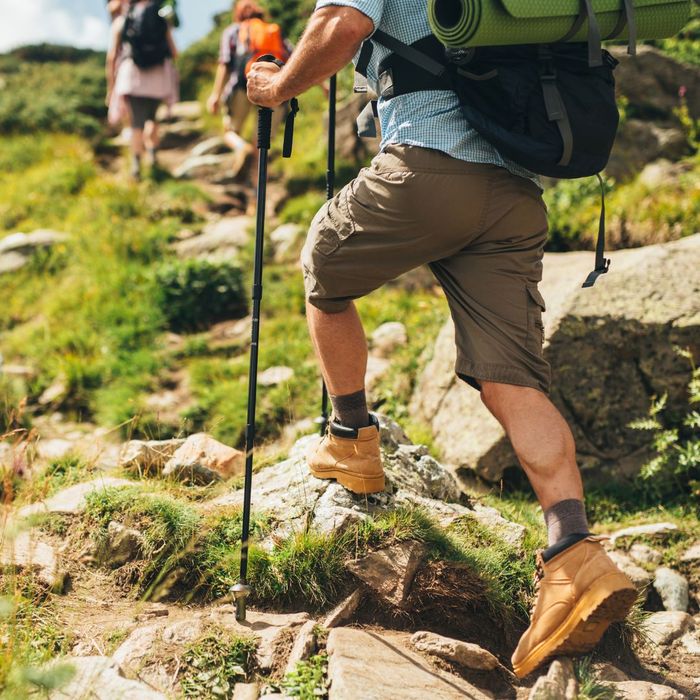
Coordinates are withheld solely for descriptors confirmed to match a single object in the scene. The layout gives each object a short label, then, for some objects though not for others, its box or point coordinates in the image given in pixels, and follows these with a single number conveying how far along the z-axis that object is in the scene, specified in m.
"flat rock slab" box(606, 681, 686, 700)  3.02
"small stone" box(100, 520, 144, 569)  3.92
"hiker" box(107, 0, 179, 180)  11.68
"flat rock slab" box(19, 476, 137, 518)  4.20
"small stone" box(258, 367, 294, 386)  7.63
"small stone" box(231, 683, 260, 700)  2.99
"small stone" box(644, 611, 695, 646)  3.91
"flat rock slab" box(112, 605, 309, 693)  3.14
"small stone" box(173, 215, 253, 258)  10.30
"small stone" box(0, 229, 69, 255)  11.16
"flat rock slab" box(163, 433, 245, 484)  4.77
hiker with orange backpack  10.03
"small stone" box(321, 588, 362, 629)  3.52
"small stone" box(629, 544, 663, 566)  4.96
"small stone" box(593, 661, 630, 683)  3.31
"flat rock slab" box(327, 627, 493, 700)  2.87
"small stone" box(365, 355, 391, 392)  7.27
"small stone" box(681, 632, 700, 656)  3.88
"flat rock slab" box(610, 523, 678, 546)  5.19
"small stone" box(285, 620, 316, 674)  3.10
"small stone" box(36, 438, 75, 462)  6.50
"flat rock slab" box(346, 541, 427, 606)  3.63
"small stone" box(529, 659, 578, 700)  2.83
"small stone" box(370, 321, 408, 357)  7.82
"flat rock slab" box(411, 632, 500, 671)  3.26
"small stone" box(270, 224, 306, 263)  10.04
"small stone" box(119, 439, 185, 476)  4.85
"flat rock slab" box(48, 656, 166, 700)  2.71
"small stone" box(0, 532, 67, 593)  3.71
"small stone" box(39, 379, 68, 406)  8.12
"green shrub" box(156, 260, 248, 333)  9.23
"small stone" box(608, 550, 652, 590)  4.61
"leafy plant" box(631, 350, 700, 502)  5.57
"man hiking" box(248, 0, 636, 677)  2.99
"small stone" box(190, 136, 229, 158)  14.12
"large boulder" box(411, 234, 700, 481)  5.77
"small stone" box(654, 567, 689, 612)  4.56
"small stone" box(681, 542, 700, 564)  4.93
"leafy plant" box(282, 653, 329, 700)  2.95
